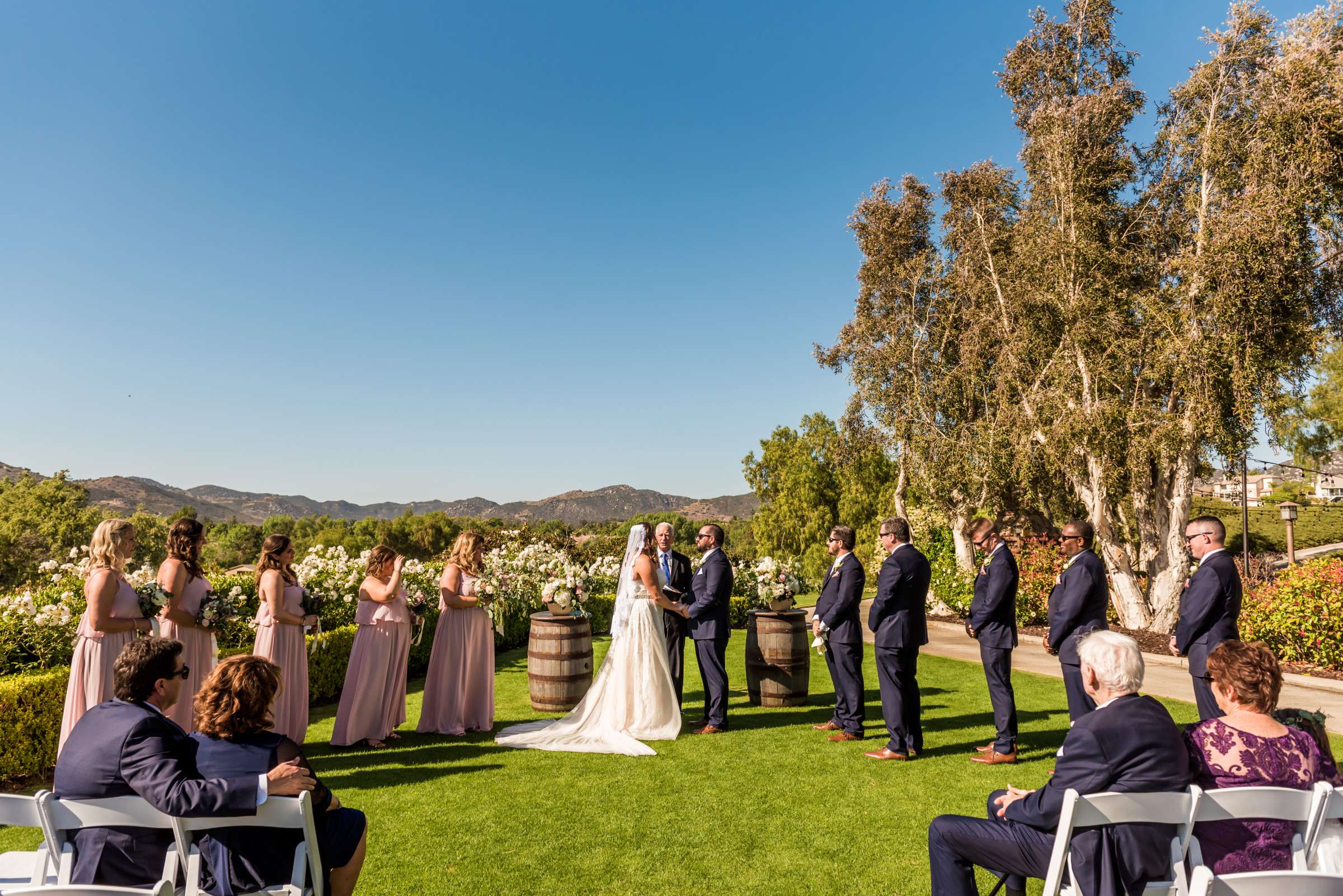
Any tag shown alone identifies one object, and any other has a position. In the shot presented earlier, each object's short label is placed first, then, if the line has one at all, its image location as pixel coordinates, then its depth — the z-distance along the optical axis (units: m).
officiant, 8.56
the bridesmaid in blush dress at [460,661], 7.98
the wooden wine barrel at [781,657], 9.05
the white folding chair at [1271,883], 2.74
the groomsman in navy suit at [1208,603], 5.76
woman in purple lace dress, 3.11
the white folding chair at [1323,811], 2.89
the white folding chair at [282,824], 2.95
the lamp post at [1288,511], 20.28
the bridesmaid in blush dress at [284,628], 6.89
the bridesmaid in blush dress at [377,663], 7.44
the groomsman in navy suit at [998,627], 6.79
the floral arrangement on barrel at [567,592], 8.63
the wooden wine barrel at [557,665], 8.74
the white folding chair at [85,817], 2.78
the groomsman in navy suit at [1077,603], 6.30
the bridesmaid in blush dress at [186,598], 6.14
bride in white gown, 7.74
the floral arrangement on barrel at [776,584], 9.39
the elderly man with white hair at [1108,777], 3.06
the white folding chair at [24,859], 2.72
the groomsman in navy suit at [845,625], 7.43
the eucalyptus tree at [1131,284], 12.89
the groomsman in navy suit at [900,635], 6.84
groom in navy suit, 7.97
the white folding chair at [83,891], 2.22
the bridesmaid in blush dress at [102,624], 5.65
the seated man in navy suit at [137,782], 2.92
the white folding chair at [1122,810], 2.90
